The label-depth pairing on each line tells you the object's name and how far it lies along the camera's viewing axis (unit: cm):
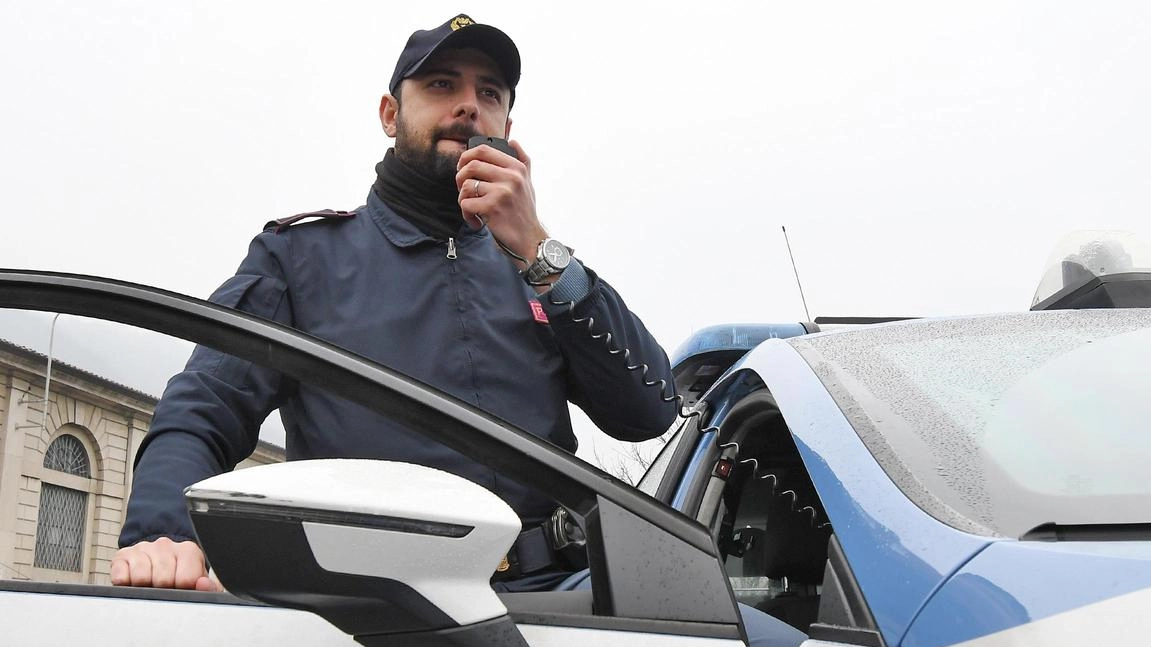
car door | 106
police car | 86
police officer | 170
